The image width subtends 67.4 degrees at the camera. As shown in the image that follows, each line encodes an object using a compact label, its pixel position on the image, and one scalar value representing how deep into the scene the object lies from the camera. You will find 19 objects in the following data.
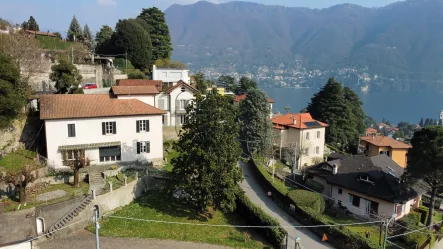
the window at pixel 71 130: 28.17
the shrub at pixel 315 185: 35.45
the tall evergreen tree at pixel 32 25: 58.09
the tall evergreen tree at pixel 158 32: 61.38
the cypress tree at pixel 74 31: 59.92
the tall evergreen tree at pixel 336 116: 55.41
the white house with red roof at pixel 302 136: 44.41
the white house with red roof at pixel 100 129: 27.88
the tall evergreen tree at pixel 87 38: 60.99
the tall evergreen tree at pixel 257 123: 39.69
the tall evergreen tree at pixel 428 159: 28.52
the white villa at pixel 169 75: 48.16
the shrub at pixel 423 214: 32.19
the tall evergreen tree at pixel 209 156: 23.78
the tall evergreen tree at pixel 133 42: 52.03
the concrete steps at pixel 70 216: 20.34
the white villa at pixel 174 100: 38.31
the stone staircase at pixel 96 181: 24.22
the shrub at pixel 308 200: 27.38
